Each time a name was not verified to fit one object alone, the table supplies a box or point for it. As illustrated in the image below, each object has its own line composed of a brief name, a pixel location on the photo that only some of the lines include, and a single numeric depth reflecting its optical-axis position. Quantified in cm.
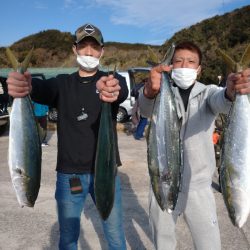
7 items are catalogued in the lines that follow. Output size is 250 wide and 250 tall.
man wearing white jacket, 213
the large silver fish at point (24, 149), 162
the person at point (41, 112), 655
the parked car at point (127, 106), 1043
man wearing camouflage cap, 209
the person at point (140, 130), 825
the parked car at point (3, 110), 719
